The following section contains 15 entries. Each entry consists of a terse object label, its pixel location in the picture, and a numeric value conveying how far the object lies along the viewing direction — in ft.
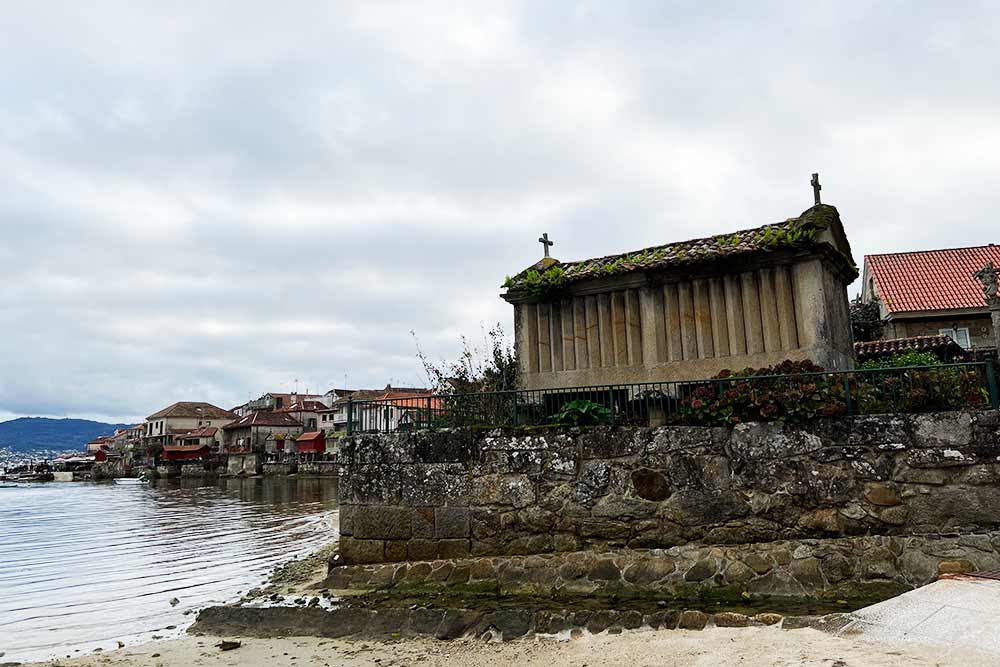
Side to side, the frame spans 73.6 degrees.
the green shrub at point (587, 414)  32.96
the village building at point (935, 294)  85.97
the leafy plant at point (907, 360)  48.85
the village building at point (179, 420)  334.65
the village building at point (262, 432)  279.08
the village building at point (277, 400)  336.70
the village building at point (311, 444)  258.57
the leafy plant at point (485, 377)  55.06
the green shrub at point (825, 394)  28.35
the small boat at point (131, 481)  248.32
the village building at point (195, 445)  309.22
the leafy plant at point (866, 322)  88.17
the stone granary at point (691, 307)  34.68
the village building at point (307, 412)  301.32
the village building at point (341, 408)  247.91
